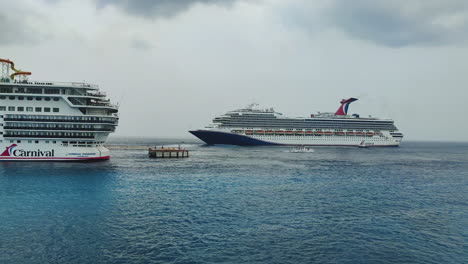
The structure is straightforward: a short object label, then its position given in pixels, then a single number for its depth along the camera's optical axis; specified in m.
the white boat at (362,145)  144.62
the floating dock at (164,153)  86.12
